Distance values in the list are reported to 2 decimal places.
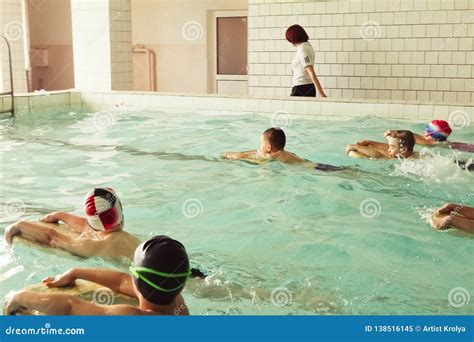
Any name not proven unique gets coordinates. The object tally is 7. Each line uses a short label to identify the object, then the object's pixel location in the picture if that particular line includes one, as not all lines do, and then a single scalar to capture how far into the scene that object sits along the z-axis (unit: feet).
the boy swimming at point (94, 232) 11.53
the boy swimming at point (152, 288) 8.01
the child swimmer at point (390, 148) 19.29
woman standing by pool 28.14
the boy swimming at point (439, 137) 21.47
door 45.34
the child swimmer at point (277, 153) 19.44
